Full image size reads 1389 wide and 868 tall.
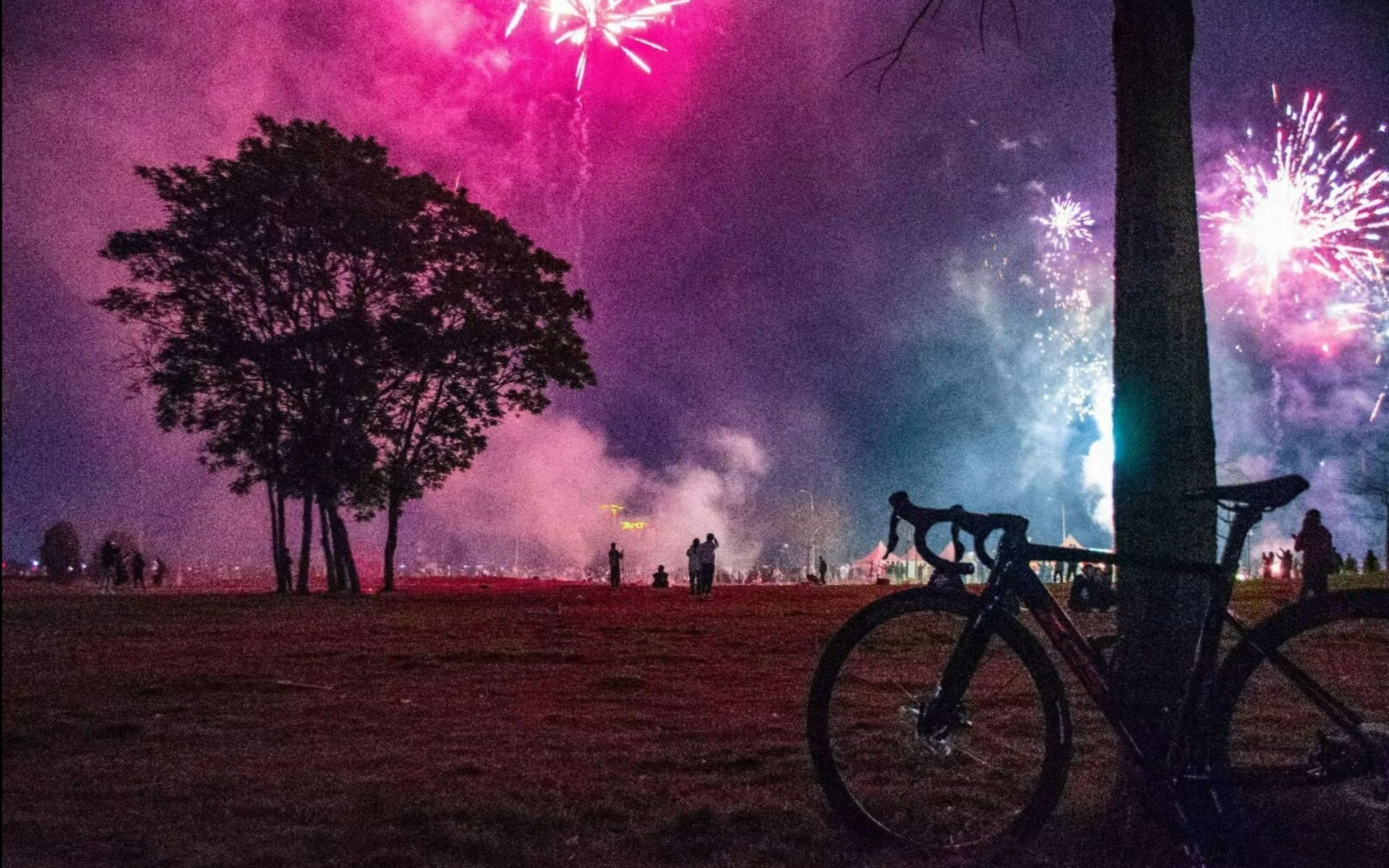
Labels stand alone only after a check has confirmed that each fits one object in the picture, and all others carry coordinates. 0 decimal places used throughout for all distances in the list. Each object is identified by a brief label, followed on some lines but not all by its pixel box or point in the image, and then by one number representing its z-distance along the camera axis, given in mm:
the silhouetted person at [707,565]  27469
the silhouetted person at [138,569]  41125
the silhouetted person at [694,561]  30359
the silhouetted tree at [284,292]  23734
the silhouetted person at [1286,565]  41000
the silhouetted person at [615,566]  36156
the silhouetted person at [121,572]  37938
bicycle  3332
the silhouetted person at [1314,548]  15445
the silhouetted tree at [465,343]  28359
